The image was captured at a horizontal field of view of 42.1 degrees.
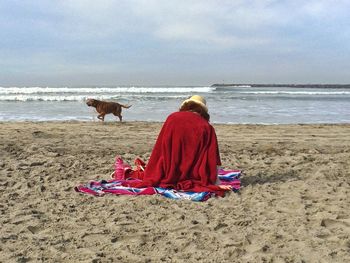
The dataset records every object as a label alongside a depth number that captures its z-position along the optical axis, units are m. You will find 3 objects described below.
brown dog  13.33
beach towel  4.94
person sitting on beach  5.27
